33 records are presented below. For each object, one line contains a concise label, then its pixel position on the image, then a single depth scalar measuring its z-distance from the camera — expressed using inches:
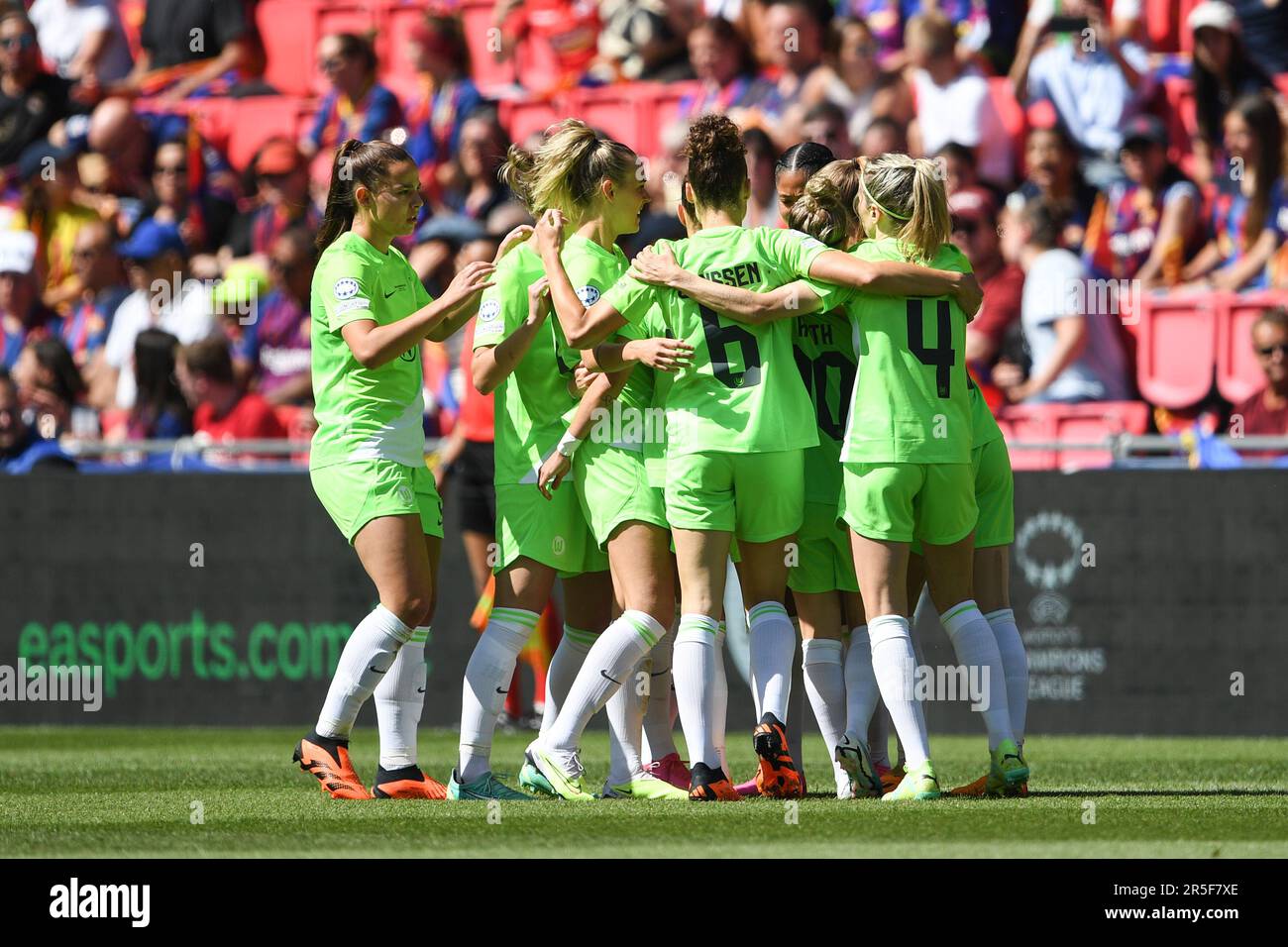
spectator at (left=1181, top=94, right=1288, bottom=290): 493.7
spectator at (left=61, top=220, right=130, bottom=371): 601.0
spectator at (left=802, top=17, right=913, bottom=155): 540.4
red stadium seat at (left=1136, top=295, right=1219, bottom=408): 488.1
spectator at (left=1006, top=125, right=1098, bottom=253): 517.3
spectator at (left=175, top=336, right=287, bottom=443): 506.9
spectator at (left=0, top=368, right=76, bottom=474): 484.7
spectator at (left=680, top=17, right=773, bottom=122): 559.2
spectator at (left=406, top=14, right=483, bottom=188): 590.9
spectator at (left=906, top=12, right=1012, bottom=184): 535.2
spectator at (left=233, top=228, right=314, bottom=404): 563.8
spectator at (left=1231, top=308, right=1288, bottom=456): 444.0
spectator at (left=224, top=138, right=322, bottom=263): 593.9
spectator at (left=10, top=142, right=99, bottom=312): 636.7
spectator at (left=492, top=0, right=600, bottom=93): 610.9
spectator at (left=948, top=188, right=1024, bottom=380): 498.3
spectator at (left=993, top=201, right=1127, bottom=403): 486.6
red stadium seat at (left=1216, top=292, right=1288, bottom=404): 482.0
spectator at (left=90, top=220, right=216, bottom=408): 573.0
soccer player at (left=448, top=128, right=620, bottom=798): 268.8
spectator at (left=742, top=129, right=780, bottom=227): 503.8
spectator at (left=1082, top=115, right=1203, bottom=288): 506.6
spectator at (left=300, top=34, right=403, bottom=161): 597.3
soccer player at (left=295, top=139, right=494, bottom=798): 268.2
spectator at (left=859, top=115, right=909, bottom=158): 513.0
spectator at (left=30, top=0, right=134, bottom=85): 680.4
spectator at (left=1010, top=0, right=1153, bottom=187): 526.9
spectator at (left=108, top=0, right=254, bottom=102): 660.7
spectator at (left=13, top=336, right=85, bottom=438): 552.1
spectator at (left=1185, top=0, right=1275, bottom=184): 510.3
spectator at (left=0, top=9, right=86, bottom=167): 664.4
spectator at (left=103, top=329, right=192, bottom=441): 535.2
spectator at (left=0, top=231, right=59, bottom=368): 607.5
